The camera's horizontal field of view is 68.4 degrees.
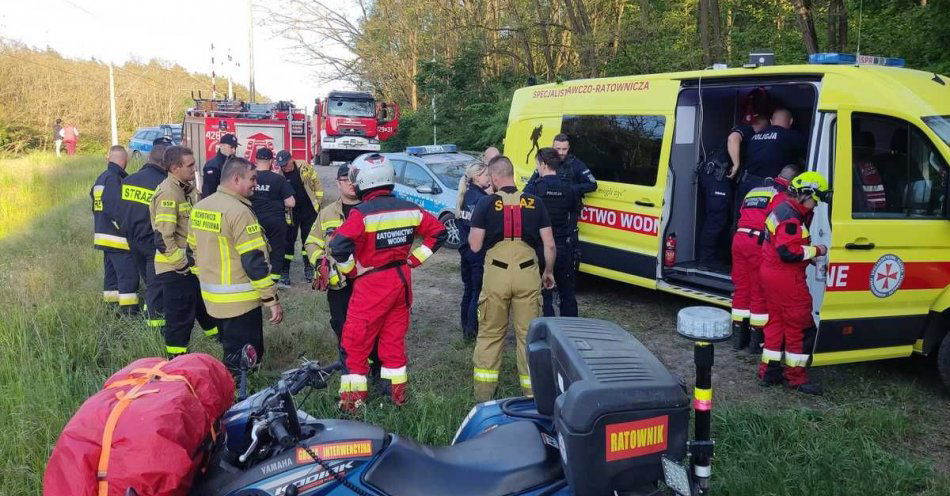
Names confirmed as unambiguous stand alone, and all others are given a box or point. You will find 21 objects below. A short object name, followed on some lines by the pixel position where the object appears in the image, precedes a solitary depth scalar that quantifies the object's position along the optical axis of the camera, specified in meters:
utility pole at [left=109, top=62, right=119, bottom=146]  27.47
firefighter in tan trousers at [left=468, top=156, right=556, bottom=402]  4.74
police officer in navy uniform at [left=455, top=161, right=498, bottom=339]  6.14
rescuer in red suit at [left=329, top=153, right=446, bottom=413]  4.38
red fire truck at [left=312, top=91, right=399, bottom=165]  25.33
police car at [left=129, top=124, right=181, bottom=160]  23.59
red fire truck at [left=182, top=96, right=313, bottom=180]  14.74
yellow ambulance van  4.80
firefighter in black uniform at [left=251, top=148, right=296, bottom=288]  7.98
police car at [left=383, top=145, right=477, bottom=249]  10.46
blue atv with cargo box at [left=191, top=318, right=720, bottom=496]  2.04
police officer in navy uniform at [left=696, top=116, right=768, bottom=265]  6.71
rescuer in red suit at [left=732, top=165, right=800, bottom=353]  5.53
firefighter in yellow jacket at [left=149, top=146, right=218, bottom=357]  5.41
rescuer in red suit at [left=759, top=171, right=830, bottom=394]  4.74
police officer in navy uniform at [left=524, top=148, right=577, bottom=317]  5.81
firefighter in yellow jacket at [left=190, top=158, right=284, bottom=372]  4.56
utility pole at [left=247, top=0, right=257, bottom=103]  30.48
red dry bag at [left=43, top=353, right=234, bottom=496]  2.23
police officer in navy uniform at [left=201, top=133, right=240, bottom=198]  8.10
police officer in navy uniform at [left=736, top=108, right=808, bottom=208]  6.41
